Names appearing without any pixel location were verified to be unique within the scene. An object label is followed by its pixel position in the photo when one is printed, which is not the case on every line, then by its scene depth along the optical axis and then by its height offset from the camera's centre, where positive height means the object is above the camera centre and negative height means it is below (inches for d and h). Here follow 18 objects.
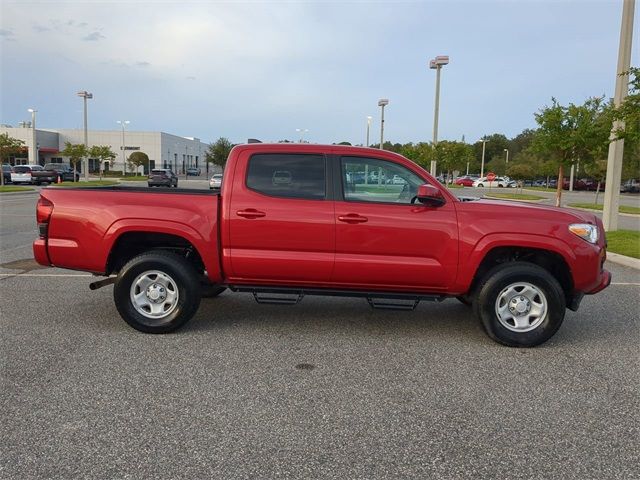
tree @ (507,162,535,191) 2110.0 +51.1
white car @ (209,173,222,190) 1450.0 -15.5
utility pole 508.4 +89.3
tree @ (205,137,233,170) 3580.2 +158.6
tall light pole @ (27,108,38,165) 2611.2 +80.6
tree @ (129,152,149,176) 2992.1 +74.3
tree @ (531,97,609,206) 735.1 +70.8
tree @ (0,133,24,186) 1325.9 +55.2
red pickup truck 207.2 -23.5
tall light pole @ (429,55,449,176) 1127.6 +230.9
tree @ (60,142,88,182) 1921.8 +66.5
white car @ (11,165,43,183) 1578.5 -13.3
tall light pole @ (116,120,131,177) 2945.4 +45.1
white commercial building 2994.6 +175.8
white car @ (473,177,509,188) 2696.6 +3.8
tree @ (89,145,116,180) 2095.5 +74.5
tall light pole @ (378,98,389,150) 1503.4 +187.1
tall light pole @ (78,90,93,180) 1868.0 +257.4
